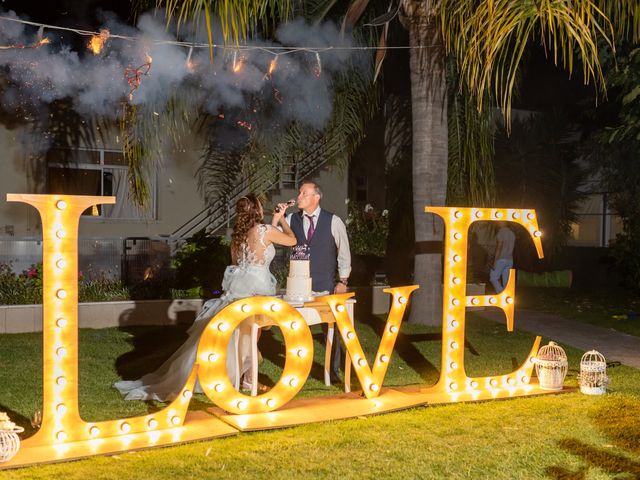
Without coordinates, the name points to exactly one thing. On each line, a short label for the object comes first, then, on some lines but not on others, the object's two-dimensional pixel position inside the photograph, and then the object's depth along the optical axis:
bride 6.84
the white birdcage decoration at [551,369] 6.96
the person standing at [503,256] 12.88
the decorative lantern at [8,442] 4.61
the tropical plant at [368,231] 14.94
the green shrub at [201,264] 11.99
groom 7.54
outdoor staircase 14.29
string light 8.16
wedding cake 6.70
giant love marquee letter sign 4.87
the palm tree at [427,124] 10.41
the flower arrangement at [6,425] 4.64
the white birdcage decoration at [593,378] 6.91
